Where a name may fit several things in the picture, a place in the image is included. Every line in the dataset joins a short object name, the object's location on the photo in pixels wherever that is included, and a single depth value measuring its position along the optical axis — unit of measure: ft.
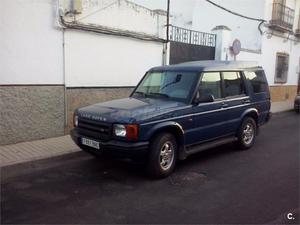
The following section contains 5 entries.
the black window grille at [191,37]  30.77
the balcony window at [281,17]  44.51
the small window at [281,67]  48.35
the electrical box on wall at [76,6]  20.93
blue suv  13.61
